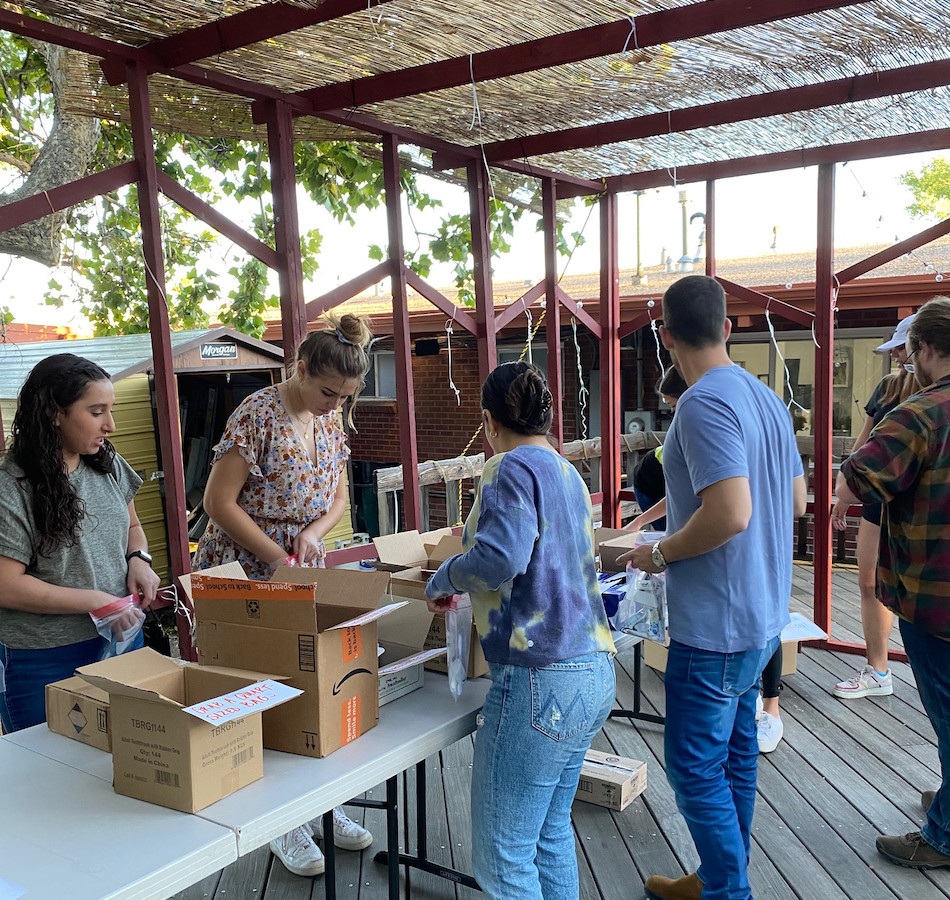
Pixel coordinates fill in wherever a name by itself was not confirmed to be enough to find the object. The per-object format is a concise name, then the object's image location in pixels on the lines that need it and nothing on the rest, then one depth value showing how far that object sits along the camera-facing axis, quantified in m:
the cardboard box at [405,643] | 2.02
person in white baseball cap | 3.52
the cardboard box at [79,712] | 1.76
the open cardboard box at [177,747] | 1.45
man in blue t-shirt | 1.87
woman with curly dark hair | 2.04
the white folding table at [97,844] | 1.28
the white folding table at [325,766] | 1.47
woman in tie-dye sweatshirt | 1.74
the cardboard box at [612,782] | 2.96
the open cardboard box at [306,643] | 1.67
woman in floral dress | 2.37
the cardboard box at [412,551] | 2.55
